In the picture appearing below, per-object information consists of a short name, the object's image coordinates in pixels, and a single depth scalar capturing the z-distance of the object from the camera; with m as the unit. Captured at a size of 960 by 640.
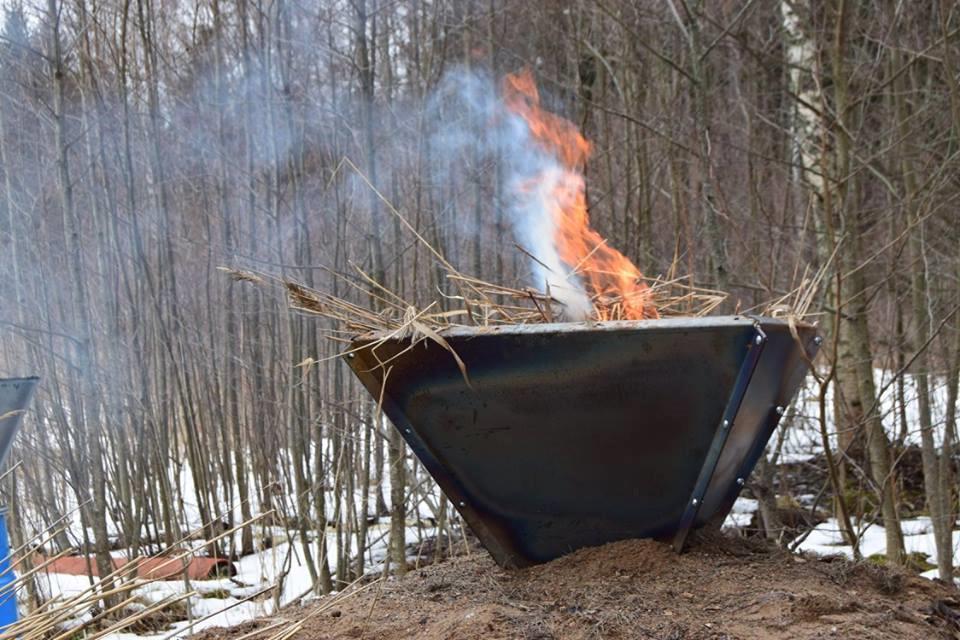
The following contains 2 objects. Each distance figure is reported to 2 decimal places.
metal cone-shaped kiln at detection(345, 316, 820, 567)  3.37
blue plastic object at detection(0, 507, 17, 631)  3.91
